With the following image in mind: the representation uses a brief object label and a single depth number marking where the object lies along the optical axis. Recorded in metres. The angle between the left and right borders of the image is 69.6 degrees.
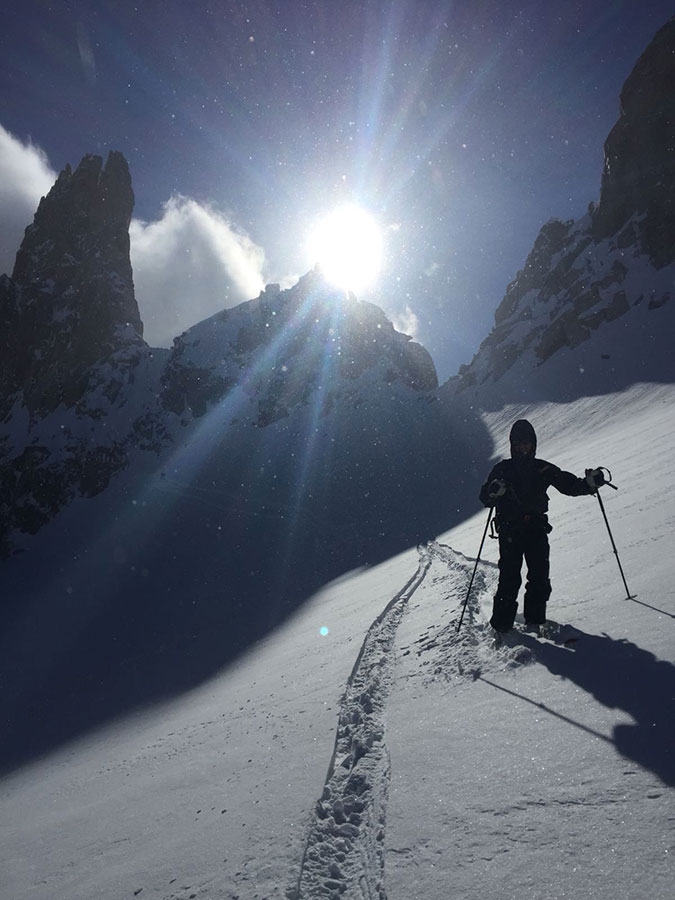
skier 5.66
